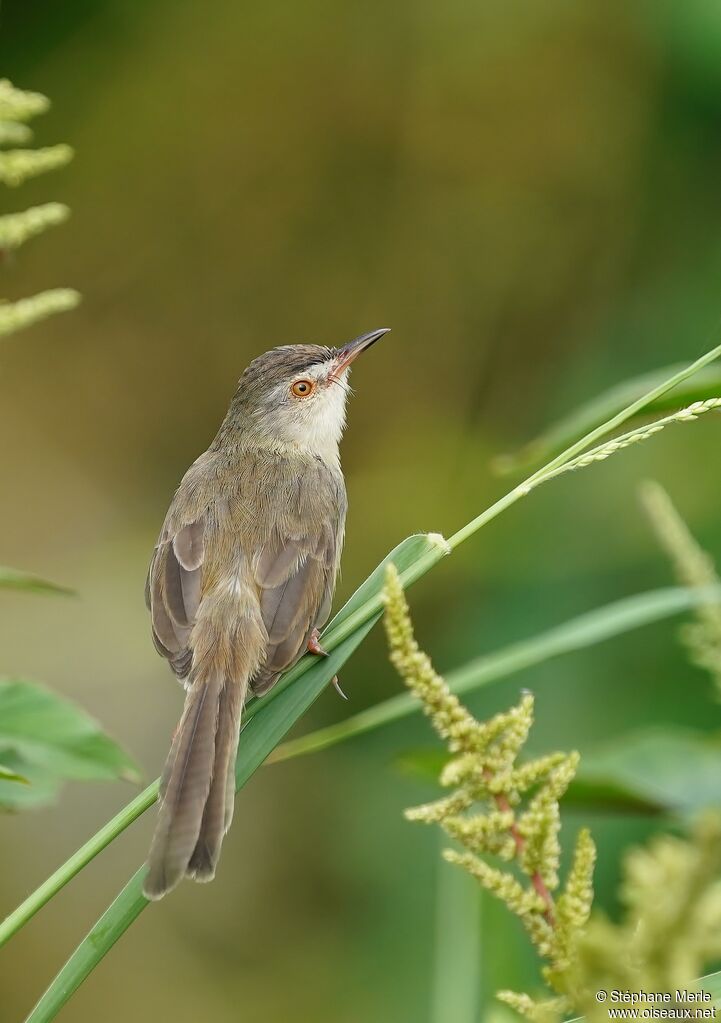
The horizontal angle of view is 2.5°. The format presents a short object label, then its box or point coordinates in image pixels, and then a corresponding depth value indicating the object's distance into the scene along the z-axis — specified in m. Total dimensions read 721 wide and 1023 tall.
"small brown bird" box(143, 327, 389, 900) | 3.16
